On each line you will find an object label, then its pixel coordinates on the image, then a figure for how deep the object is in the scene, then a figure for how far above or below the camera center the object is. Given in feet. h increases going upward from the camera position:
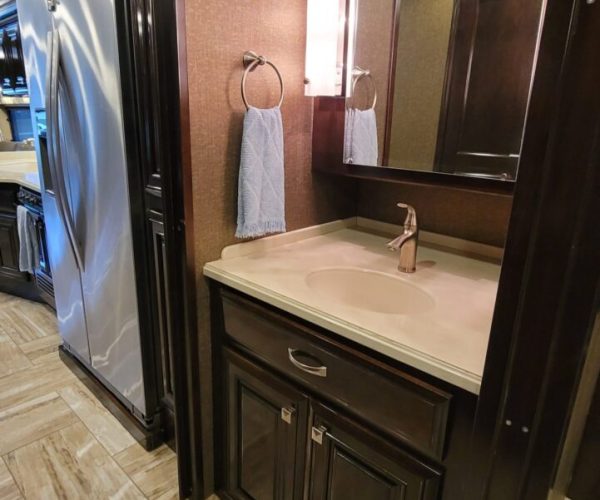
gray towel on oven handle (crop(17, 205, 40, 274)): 8.65 -2.41
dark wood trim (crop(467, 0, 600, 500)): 1.43 -0.44
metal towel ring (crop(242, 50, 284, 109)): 3.83 +0.60
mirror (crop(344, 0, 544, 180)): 3.61 +0.50
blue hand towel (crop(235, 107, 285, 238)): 3.90 -0.41
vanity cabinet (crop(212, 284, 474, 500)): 2.64 -2.09
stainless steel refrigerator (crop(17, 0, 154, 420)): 4.54 -0.55
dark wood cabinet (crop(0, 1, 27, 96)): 10.75 +1.70
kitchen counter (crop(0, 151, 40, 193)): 8.30 -1.08
